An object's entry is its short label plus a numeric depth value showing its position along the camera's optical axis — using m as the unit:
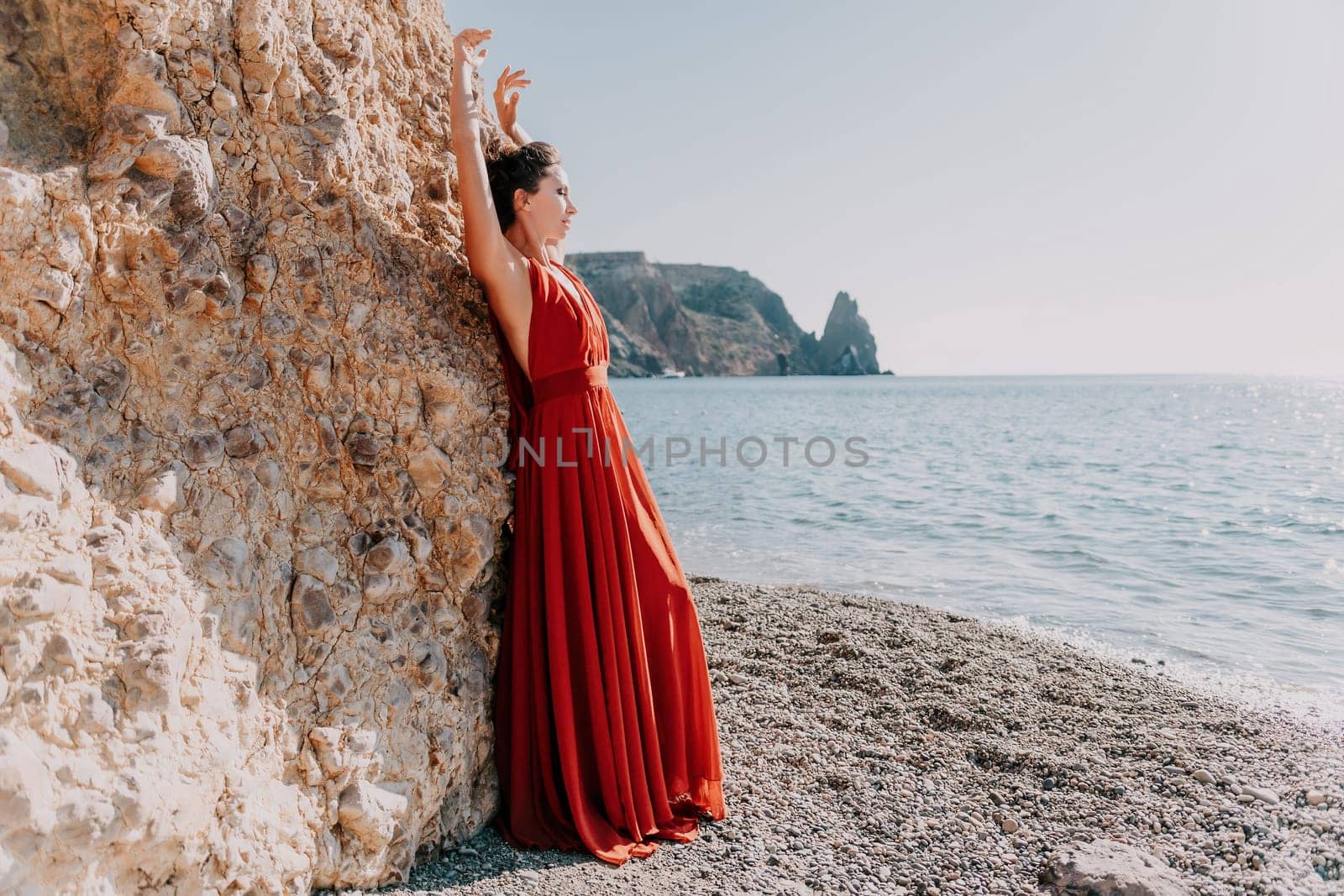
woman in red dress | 2.91
